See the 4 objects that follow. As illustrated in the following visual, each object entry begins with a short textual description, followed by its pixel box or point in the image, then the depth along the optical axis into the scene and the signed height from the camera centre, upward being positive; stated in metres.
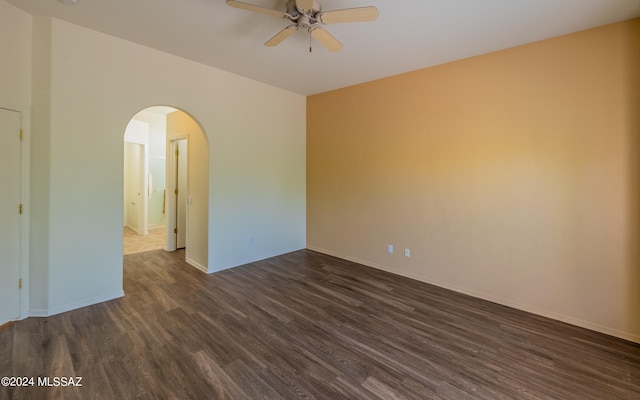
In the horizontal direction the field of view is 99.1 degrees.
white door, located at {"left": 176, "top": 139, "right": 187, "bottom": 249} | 5.34 +0.18
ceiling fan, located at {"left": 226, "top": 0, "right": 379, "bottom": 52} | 2.15 +1.55
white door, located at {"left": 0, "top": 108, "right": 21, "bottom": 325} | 2.65 -0.15
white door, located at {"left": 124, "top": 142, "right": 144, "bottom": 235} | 6.93 +0.37
